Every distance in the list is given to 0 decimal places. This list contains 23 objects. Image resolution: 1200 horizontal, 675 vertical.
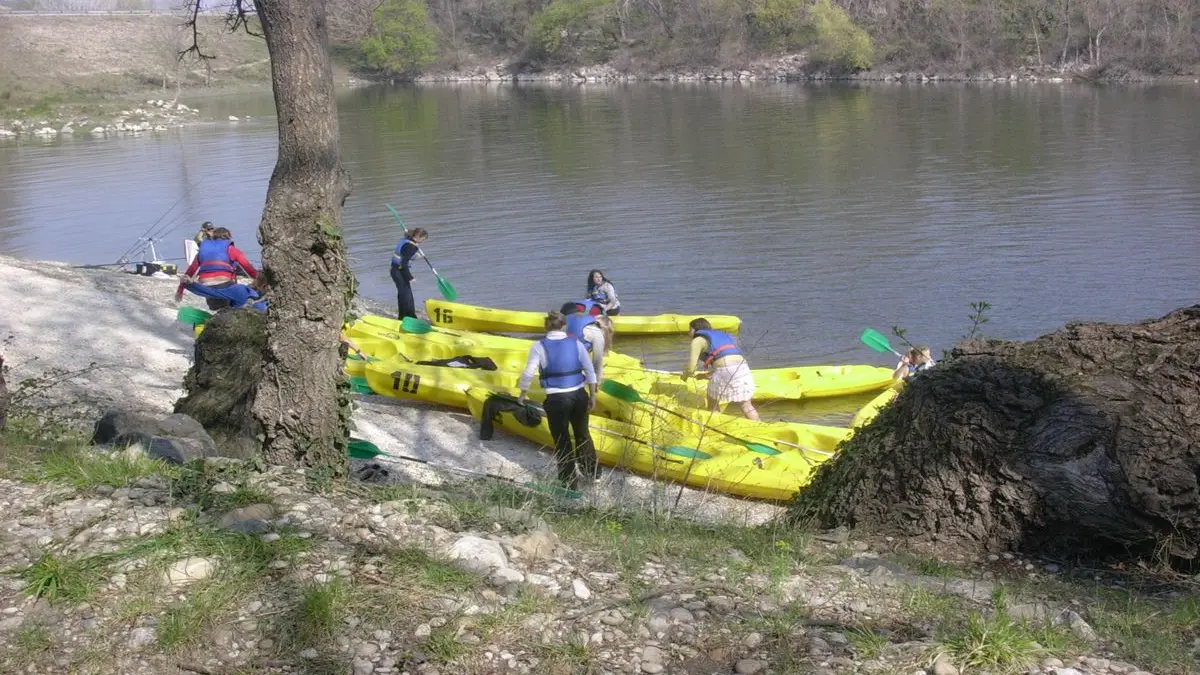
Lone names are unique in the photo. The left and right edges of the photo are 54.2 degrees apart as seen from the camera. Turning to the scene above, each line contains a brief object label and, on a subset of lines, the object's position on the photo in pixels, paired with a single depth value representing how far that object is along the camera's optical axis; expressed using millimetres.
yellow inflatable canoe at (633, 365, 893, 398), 13039
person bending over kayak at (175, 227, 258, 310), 13781
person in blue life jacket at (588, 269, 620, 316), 15742
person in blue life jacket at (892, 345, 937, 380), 9739
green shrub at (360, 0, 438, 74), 75688
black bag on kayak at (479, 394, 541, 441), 10984
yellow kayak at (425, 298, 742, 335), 16391
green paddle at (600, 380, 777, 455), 9961
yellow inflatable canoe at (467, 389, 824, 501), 9453
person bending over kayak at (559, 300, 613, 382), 10961
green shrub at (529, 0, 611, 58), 75750
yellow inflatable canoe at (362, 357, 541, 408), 12297
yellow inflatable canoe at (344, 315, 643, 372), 13492
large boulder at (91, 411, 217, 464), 6869
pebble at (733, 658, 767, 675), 4000
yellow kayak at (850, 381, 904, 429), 10516
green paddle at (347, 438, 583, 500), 8419
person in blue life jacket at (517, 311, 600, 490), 9031
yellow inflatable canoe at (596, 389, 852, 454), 10078
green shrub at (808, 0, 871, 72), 62344
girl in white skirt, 10984
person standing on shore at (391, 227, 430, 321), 16094
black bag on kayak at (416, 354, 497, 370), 13266
